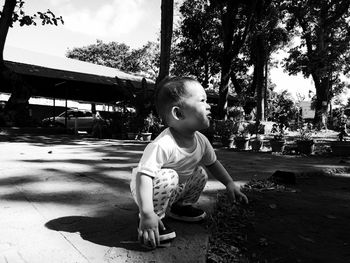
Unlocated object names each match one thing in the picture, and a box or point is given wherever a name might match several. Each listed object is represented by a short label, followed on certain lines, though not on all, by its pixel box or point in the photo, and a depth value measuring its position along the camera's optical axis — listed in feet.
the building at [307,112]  212.11
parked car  72.74
